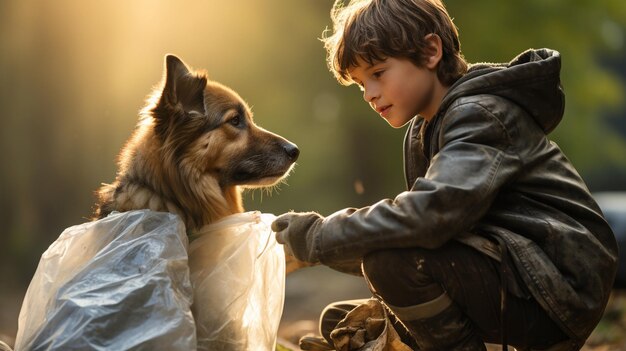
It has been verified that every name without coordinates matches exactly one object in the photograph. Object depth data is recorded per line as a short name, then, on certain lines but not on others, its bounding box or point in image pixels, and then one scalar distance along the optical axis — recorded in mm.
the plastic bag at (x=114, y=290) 2330
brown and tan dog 2965
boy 2375
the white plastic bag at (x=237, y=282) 2672
